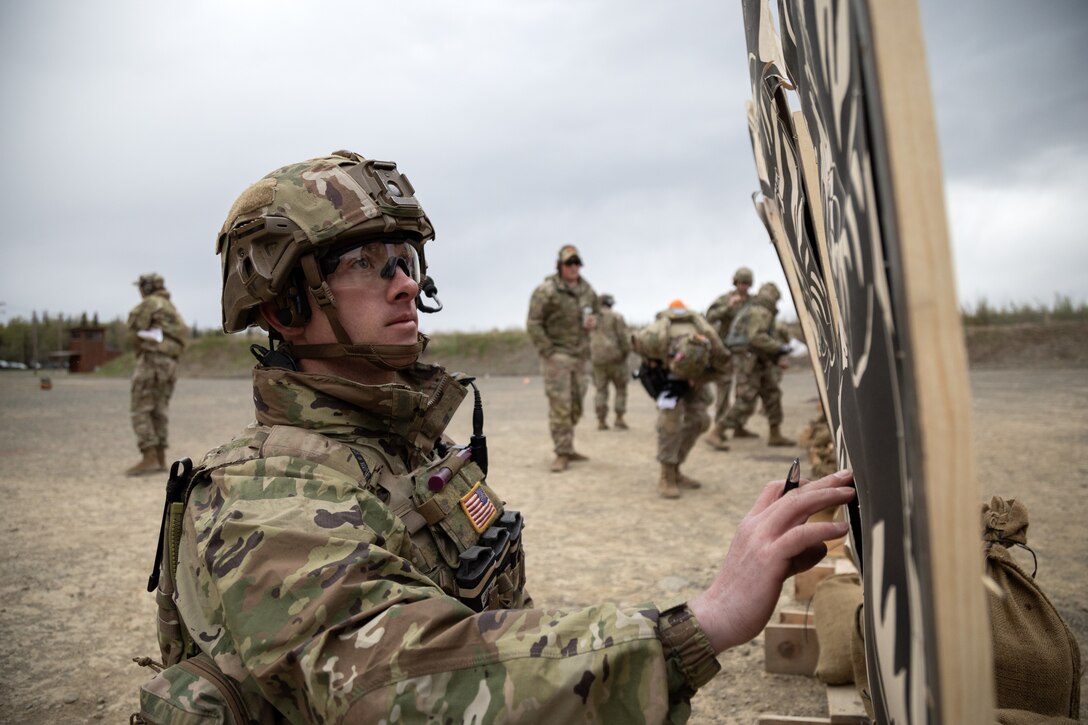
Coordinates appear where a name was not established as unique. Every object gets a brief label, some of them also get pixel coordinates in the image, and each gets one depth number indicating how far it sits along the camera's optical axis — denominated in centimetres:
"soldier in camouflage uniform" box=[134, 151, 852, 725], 109
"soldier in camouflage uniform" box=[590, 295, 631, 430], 1184
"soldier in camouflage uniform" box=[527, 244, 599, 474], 850
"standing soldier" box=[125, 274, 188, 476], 805
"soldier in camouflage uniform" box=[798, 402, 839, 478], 523
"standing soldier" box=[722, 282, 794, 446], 927
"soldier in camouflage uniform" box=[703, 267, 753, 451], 969
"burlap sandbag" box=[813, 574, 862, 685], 276
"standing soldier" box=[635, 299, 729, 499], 662
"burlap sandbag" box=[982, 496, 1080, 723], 191
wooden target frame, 56
